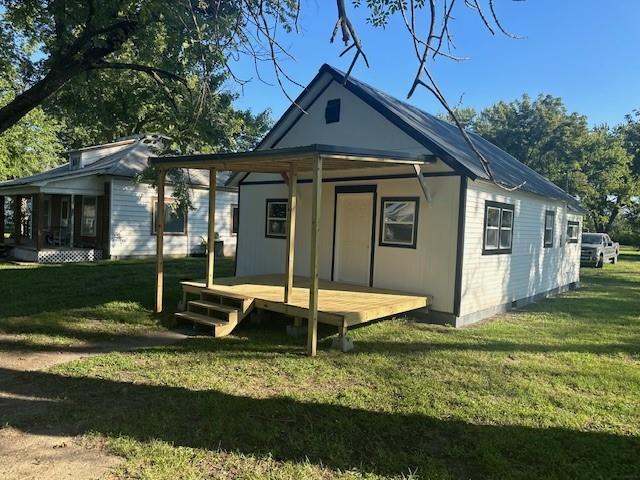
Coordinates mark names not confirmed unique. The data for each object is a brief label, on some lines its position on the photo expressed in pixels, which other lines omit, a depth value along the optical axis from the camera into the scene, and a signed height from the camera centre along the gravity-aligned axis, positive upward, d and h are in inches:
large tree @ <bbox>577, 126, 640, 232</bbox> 1327.5 +176.0
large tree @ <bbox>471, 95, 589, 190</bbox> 1421.0 +319.4
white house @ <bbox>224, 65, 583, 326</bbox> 340.8 +13.7
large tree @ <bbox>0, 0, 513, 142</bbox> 224.2 +128.3
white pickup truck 883.4 -17.7
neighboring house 653.9 +7.5
